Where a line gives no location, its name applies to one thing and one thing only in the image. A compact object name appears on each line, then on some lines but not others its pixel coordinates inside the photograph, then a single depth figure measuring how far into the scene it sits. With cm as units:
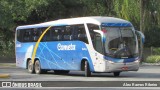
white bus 2347
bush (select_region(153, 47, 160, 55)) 4639
